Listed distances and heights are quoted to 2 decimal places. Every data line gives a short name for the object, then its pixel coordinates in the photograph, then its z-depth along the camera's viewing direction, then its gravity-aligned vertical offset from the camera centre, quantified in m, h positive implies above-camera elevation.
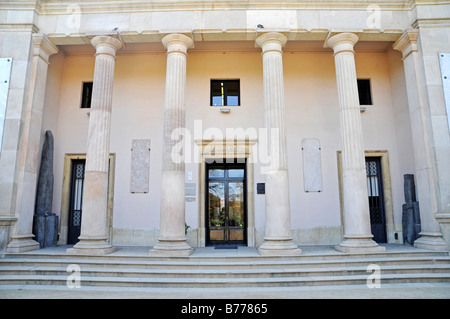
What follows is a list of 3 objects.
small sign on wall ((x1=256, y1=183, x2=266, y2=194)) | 10.84 +0.82
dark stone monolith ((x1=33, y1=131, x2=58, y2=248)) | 9.83 +0.30
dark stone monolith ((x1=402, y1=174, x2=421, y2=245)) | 9.80 -0.07
